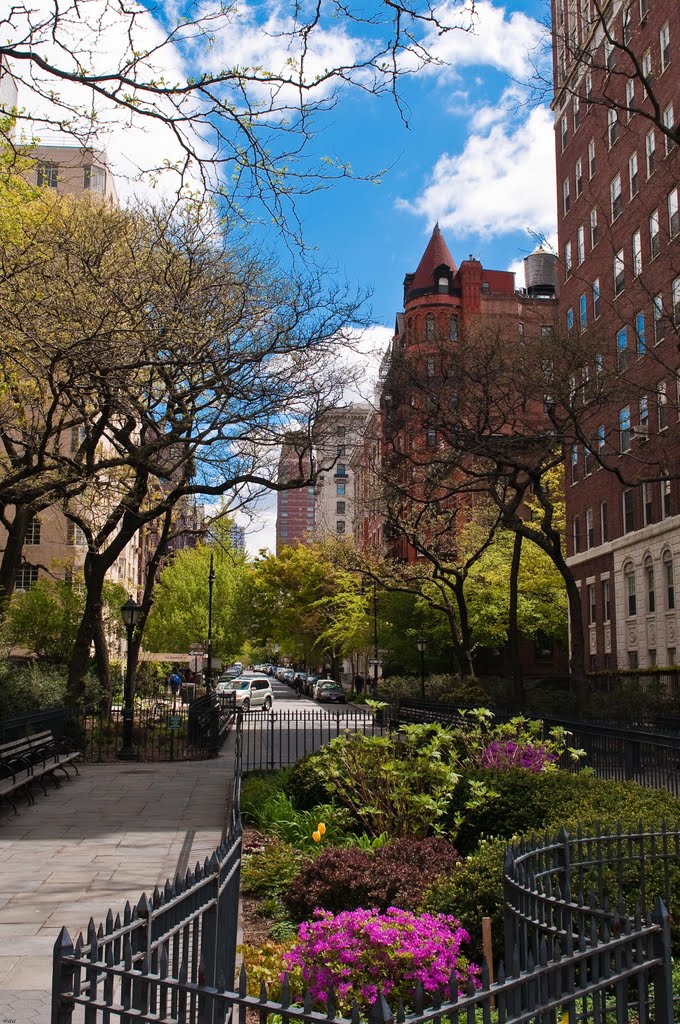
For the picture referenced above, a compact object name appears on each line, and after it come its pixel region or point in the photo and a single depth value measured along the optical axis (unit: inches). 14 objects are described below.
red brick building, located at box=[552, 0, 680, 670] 1397.6
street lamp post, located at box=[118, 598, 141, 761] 972.6
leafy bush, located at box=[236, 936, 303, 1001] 240.7
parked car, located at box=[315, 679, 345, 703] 2610.7
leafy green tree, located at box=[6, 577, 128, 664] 1482.5
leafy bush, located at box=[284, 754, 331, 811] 542.3
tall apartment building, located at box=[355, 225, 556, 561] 1167.0
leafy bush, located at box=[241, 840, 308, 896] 400.8
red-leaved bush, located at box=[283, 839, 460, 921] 327.0
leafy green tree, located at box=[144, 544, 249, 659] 2910.9
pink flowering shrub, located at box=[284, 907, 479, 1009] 228.8
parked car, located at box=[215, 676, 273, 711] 2082.9
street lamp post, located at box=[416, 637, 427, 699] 1720.0
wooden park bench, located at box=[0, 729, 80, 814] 631.0
